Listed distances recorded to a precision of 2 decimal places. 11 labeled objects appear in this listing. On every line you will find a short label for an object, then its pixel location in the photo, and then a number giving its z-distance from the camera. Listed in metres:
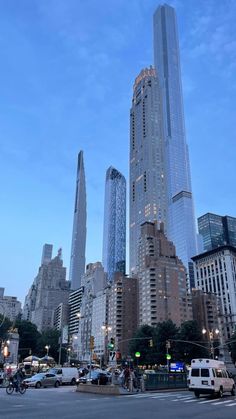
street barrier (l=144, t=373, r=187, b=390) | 36.28
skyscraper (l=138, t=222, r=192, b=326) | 155.75
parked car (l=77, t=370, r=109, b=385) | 39.97
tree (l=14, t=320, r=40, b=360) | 128.38
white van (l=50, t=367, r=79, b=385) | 45.31
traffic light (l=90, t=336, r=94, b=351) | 35.24
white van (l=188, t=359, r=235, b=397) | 26.81
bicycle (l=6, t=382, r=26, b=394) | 29.08
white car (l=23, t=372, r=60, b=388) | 39.50
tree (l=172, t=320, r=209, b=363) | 96.81
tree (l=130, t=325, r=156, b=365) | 103.01
